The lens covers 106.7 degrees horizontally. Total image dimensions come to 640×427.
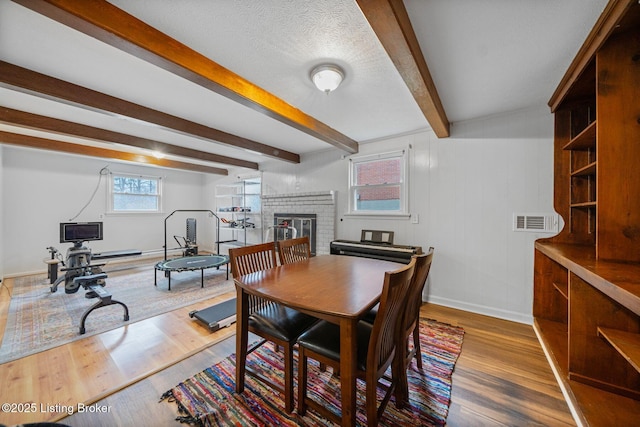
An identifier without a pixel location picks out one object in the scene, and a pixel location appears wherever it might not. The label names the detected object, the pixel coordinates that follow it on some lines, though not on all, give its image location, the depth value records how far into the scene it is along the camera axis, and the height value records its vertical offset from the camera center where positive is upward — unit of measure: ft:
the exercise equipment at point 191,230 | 18.34 -1.34
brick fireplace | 13.92 +0.29
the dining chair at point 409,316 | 4.85 -2.21
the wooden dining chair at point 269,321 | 4.84 -2.39
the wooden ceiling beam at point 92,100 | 6.14 +3.53
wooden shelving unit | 3.95 -0.69
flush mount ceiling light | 6.03 +3.57
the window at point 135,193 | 18.31 +1.56
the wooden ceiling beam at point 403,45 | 3.77 +3.26
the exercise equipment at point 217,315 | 8.25 -3.78
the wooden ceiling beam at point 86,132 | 8.88 +3.59
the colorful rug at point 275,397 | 4.73 -4.08
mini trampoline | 12.61 -2.89
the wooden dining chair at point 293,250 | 7.59 -1.22
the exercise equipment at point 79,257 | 10.14 -2.27
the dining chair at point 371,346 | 3.81 -2.43
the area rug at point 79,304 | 7.54 -3.96
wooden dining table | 3.80 -1.57
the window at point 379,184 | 11.49 +1.55
